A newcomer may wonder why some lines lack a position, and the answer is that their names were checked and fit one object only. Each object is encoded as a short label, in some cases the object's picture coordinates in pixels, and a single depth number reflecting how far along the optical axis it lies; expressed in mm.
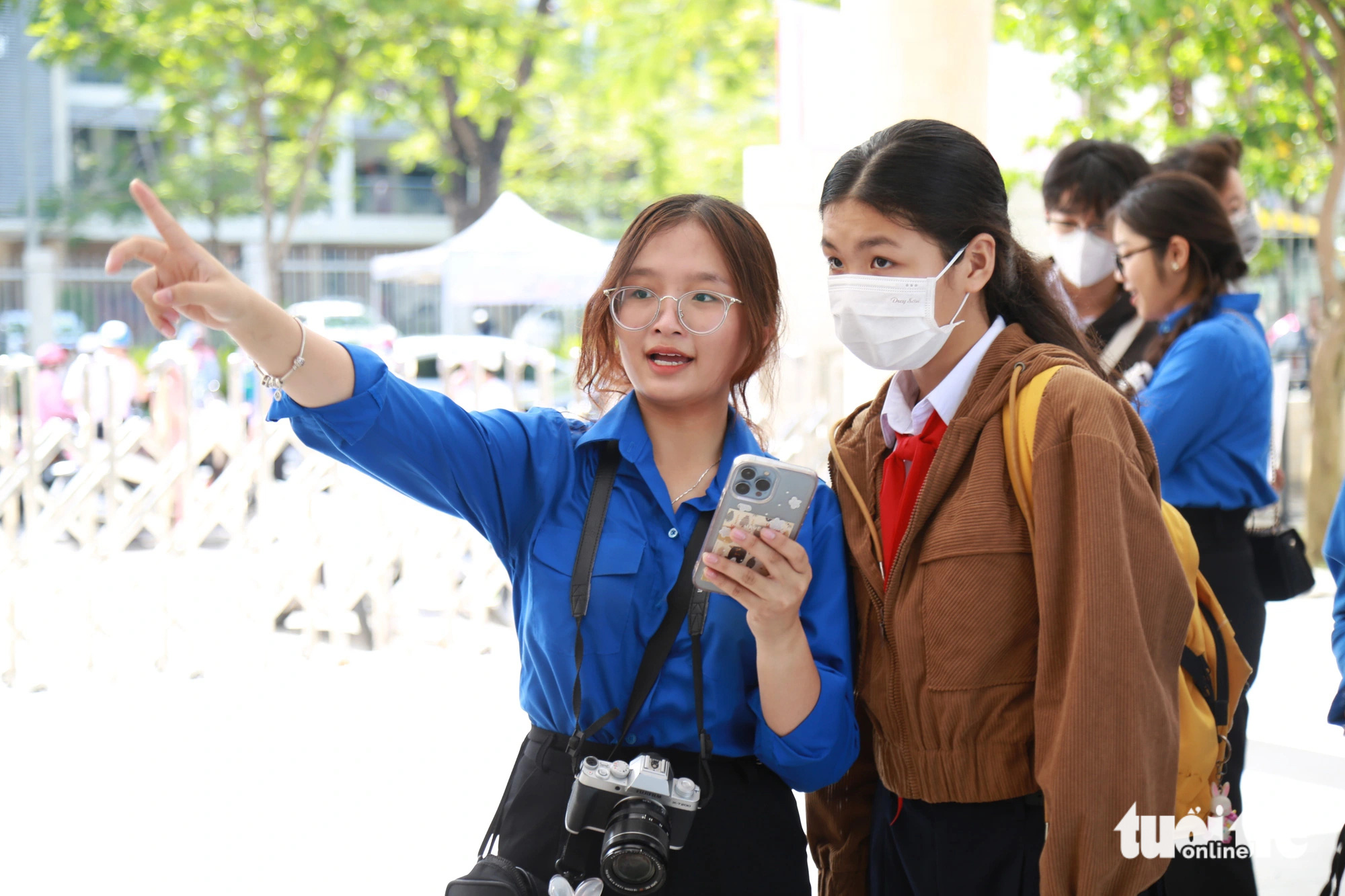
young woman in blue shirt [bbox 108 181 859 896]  1649
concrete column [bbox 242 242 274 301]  25500
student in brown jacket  1539
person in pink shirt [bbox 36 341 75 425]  10336
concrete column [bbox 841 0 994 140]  4152
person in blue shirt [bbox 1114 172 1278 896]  2895
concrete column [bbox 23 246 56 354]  19109
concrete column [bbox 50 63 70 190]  24906
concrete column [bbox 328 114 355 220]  27984
